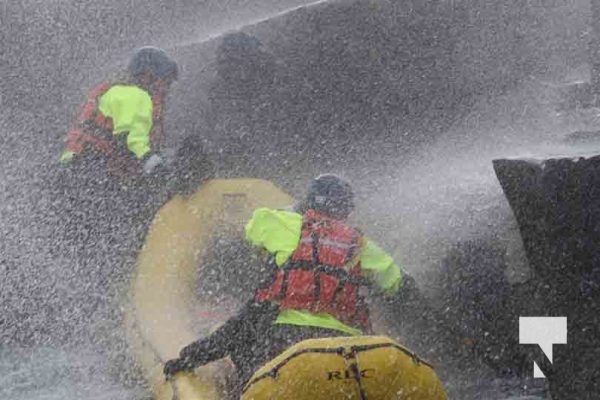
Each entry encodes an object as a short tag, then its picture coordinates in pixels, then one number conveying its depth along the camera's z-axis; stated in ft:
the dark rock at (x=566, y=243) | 27.22
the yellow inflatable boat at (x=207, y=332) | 21.40
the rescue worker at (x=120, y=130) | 38.37
